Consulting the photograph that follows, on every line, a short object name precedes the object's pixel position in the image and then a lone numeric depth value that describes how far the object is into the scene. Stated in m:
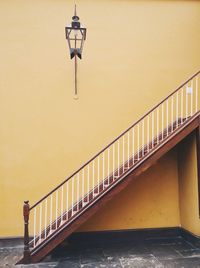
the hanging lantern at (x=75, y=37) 5.22
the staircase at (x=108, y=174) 4.65
